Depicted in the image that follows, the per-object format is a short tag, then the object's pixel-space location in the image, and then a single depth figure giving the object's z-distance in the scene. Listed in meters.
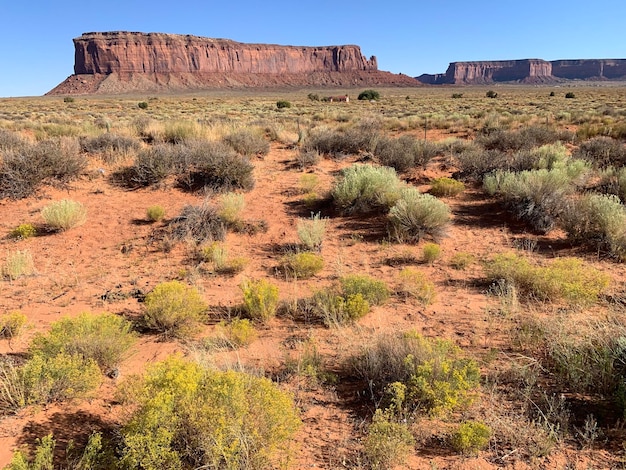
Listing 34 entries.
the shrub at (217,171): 8.88
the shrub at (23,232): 6.88
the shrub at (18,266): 5.57
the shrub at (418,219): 6.75
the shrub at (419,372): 2.99
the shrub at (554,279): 4.50
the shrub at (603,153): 10.59
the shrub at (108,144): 10.60
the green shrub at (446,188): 8.86
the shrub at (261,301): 4.43
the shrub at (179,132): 11.94
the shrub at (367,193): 7.80
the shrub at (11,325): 4.07
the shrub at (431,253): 5.98
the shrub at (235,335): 3.95
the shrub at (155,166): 8.98
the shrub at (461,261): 5.81
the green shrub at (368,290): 4.70
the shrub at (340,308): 4.32
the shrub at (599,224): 5.91
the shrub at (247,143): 11.25
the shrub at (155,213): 7.46
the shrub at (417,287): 4.87
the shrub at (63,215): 6.98
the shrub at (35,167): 8.20
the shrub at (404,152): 10.56
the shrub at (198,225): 6.78
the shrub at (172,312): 4.20
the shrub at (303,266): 5.61
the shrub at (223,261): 5.83
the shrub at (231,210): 7.15
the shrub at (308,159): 10.89
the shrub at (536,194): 7.08
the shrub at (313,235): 6.41
